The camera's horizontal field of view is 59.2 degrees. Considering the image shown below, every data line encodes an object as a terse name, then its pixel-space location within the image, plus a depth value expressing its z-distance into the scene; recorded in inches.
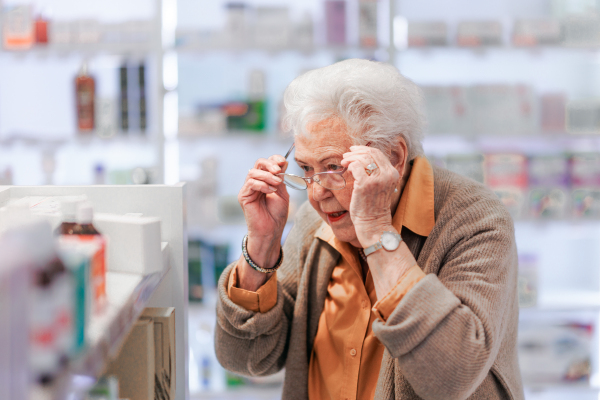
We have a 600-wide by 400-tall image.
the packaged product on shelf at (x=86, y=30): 102.9
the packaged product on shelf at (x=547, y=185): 105.6
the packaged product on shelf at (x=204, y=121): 103.4
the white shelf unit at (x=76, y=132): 101.4
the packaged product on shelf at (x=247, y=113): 105.7
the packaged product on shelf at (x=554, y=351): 106.1
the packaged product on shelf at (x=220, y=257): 105.6
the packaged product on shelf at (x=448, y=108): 105.6
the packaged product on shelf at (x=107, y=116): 103.8
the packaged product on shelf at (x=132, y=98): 103.4
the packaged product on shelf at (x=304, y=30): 103.9
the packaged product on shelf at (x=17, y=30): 102.3
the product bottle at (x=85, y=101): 103.1
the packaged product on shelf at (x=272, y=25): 103.2
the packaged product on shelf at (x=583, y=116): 105.3
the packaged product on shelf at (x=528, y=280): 106.1
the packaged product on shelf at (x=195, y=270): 105.7
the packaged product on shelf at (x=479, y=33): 103.9
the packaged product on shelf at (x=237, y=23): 103.4
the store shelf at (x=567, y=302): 104.3
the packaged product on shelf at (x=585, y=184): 105.5
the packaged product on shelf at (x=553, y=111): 105.8
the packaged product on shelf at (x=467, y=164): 105.0
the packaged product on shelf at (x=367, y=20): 103.3
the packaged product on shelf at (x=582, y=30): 103.2
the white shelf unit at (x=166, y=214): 44.3
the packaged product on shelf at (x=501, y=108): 105.4
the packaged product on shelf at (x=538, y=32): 103.6
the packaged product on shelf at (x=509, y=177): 105.1
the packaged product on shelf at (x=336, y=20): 104.0
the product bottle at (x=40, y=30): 103.1
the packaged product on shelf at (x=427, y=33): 103.7
